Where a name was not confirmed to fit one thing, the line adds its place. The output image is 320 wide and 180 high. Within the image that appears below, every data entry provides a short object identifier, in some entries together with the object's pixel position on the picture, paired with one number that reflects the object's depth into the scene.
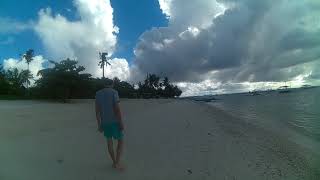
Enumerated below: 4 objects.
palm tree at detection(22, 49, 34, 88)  39.80
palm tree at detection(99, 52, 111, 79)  40.37
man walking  3.04
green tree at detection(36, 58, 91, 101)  23.73
